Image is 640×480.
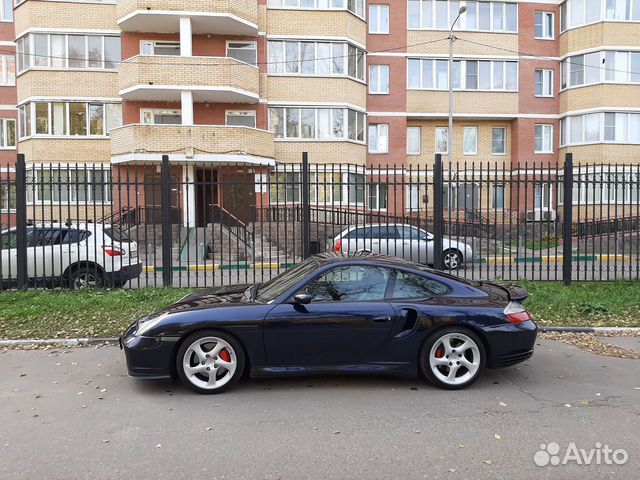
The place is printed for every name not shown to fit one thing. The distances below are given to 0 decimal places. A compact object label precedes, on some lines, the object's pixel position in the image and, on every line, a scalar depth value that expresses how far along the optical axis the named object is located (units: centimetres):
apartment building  2269
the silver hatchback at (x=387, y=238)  1217
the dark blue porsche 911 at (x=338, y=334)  502
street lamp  2359
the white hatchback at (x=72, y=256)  1015
